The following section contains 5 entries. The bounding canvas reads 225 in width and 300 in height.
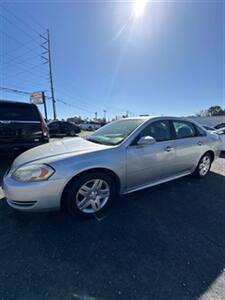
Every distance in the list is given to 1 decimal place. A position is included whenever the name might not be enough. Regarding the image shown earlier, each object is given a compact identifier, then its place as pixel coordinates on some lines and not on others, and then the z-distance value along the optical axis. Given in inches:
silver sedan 81.6
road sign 1008.9
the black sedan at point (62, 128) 602.1
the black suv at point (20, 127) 164.2
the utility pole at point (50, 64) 945.5
